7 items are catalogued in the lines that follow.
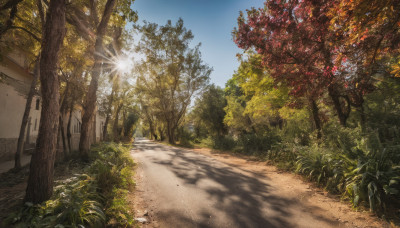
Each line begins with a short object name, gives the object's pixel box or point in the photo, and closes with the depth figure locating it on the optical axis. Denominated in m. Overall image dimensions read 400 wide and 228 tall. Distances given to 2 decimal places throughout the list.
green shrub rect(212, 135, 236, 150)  17.50
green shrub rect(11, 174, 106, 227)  2.58
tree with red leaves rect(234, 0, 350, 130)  5.77
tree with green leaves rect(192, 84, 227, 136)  23.52
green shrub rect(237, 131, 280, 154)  11.87
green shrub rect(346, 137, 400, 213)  3.41
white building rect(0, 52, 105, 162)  9.01
